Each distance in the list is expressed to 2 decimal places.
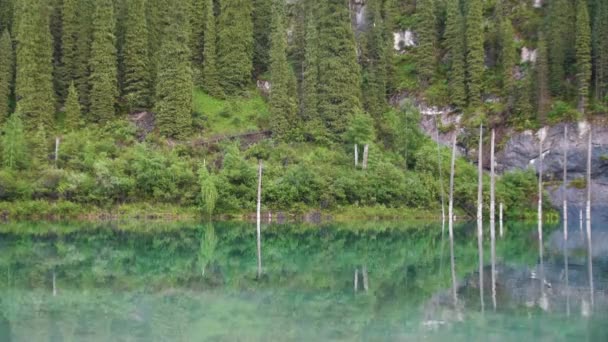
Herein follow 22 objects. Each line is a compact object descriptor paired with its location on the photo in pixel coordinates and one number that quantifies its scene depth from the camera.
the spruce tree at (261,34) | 71.50
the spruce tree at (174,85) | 59.53
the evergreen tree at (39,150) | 52.00
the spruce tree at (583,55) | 57.78
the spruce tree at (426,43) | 68.19
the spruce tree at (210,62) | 66.56
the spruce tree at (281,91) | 60.88
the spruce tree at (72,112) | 59.09
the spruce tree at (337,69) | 61.78
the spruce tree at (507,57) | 62.72
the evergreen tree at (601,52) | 58.09
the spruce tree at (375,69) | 65.64
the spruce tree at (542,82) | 59.12
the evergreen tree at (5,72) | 59.88
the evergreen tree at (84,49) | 62.91
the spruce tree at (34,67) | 58.81
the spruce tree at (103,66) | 60.72
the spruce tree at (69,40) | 64.06
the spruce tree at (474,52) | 64.12
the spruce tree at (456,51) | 64.69
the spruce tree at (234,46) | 67.19
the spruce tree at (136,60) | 63.00
